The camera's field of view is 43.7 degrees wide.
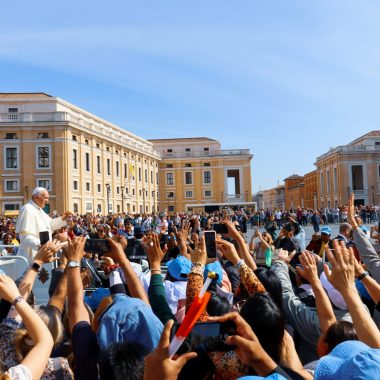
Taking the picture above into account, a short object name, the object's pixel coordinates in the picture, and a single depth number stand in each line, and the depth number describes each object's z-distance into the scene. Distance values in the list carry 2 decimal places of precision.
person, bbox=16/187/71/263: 7.79
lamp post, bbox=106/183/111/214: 56.47
